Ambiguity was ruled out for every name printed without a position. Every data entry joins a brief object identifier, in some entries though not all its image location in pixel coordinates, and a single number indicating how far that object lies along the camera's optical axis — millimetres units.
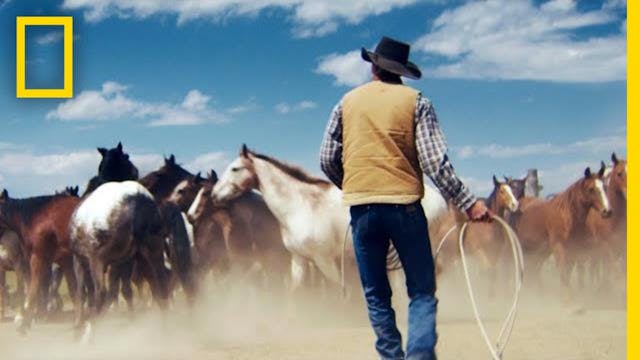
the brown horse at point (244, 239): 14758
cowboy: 5438
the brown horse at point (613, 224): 15156
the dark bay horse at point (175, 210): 12555
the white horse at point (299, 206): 12562
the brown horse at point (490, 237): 16094
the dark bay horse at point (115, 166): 12461
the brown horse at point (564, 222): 14910
